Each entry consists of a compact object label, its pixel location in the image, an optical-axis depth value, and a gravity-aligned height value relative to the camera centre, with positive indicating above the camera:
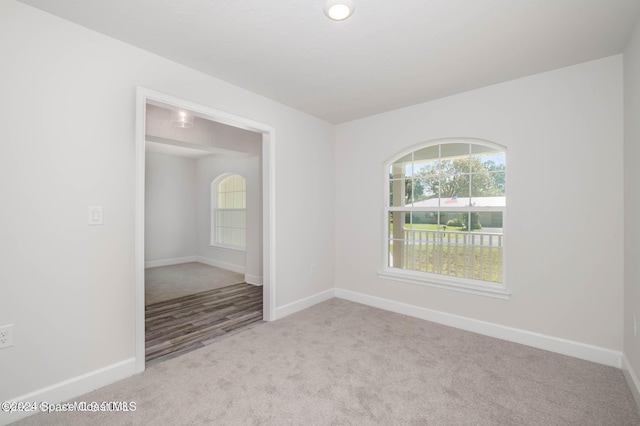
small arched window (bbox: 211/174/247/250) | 6.00 +0.04
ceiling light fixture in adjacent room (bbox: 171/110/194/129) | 3.66 +1.22
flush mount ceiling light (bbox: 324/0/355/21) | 1.65 +1.22
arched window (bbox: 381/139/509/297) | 2.94 -0.03
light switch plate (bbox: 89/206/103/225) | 1.99 -0.01
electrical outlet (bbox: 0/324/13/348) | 1.66 -0.71
